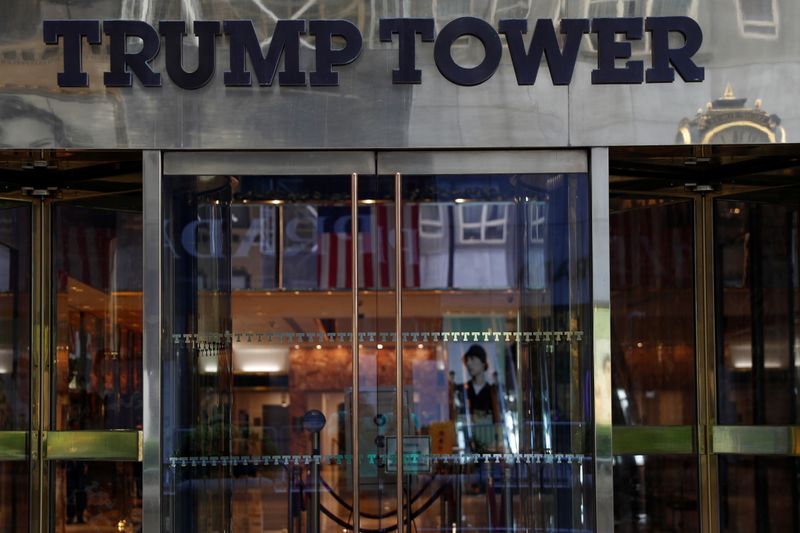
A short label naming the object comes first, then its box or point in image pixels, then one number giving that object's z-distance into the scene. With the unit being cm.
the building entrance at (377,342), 1323
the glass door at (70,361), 1592
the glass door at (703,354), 1619
